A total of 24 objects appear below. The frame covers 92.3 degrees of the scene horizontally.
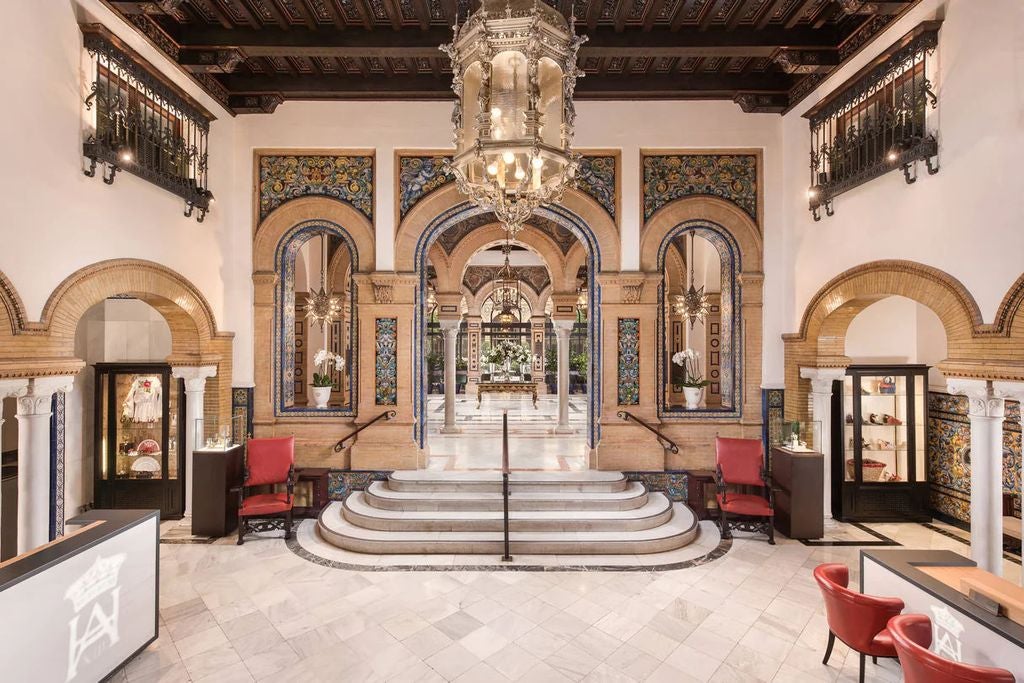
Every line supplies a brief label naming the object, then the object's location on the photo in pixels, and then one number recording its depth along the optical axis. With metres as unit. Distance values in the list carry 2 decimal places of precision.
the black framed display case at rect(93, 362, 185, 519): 6.50
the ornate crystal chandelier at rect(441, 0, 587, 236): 3.11
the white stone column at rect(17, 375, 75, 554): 4.11
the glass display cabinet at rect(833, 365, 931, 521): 6.54
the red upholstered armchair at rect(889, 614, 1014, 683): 2.27
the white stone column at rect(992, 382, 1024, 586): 3.89
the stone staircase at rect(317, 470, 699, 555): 5.44
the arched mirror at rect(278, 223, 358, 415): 7.06
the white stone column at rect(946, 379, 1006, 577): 4.19
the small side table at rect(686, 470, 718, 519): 6.57
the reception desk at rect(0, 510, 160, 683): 2.76
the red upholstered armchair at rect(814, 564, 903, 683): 3.16
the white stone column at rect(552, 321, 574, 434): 10.37
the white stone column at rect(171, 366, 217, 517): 6.30
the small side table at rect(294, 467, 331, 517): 6.62
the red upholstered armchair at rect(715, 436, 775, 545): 5.90
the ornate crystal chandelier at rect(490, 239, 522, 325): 10.32
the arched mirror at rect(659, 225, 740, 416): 7.02
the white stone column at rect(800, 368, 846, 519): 6.32
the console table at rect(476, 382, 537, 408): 15.09
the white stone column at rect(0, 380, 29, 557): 3.86
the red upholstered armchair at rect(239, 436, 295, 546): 6.13
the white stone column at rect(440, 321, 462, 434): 10.66
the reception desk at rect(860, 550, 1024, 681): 2.66
